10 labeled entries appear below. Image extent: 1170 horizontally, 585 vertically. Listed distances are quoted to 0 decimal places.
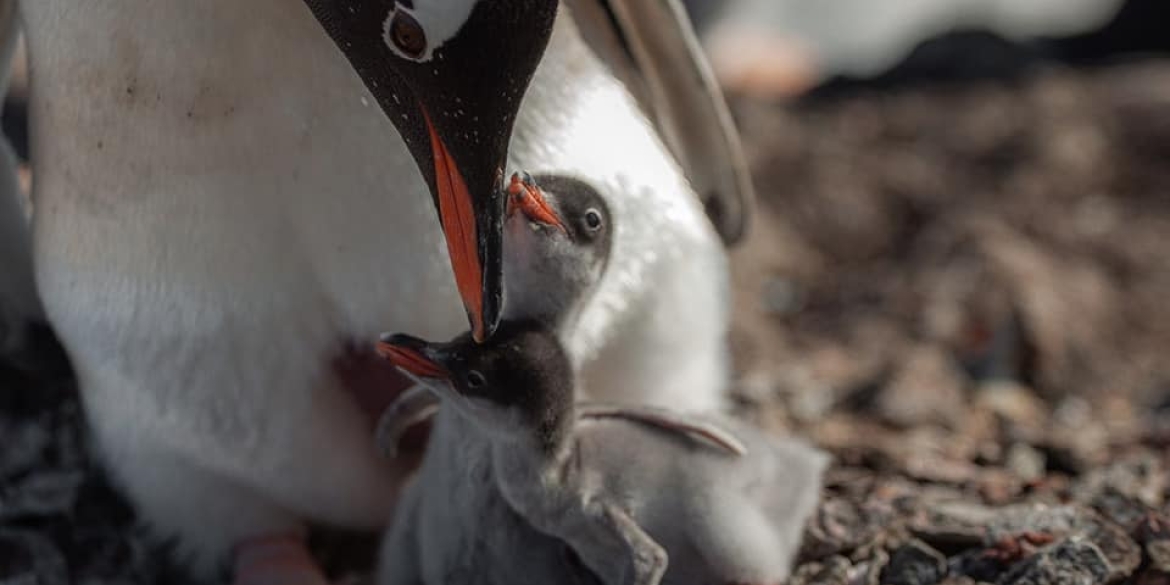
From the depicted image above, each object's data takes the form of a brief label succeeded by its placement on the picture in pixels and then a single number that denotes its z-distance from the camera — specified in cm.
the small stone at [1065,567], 206
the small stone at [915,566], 209
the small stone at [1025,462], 225
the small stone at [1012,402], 244
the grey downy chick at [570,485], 202
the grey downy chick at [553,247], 200
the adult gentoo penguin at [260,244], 205
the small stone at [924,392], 238
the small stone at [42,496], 218
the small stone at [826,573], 208
